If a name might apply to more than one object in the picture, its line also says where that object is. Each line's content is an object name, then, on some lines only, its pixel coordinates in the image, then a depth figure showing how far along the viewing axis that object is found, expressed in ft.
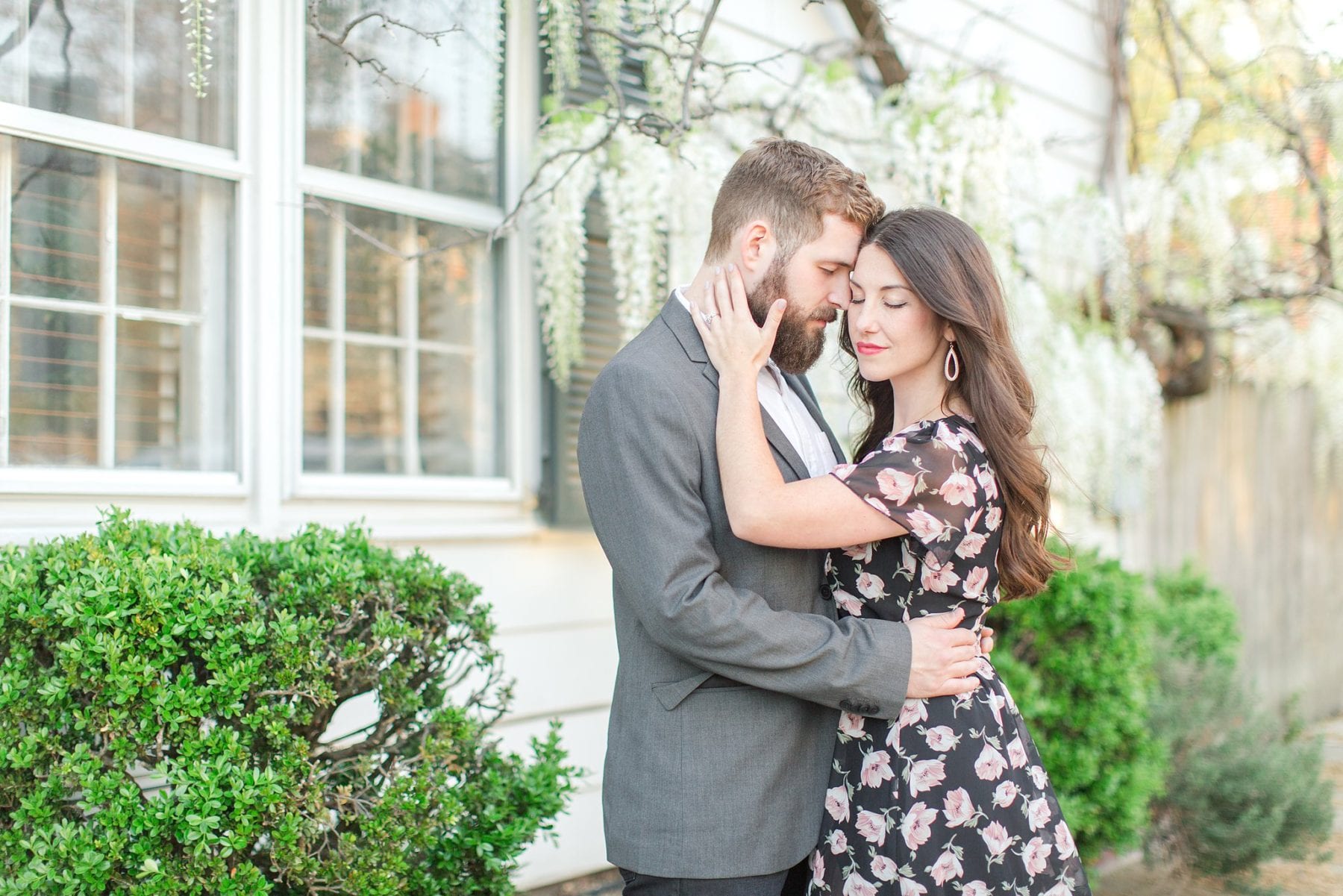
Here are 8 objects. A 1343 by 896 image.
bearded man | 6.12
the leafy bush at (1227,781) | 13.58
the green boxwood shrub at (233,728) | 6.50
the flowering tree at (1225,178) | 17.13
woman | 6.43
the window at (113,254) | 8.93
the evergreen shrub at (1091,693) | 12.91
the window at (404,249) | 10.77
